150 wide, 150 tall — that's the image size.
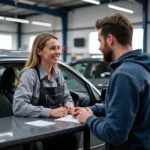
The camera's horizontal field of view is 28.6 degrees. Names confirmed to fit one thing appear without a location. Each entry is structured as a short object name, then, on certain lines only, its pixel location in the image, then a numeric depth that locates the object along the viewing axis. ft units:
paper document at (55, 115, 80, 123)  7.18
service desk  5.59
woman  7.68
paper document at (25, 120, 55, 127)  6.75
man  5.24
